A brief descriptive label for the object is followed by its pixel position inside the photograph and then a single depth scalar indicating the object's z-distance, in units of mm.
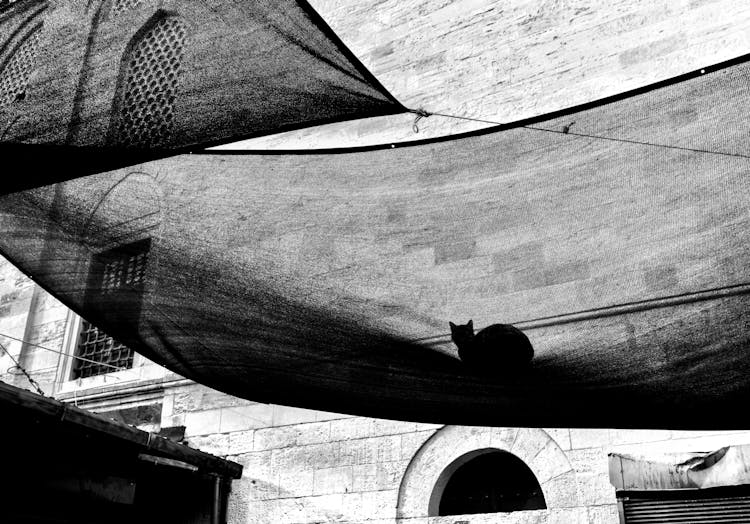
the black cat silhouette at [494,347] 2588
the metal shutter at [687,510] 5078
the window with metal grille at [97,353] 8734
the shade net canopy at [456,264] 2410
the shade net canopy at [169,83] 3107
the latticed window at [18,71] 3535
